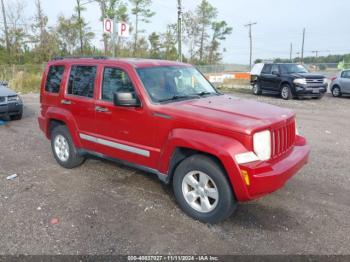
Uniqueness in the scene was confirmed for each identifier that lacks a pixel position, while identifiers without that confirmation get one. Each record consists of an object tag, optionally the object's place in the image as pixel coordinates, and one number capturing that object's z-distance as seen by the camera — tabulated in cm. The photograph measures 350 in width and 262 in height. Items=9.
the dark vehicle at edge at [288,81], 1686
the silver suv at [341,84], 1830
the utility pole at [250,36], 6166
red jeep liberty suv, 375
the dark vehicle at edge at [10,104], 1057
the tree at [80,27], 4156
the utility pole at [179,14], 2344
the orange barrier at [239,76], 3700
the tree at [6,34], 4247
